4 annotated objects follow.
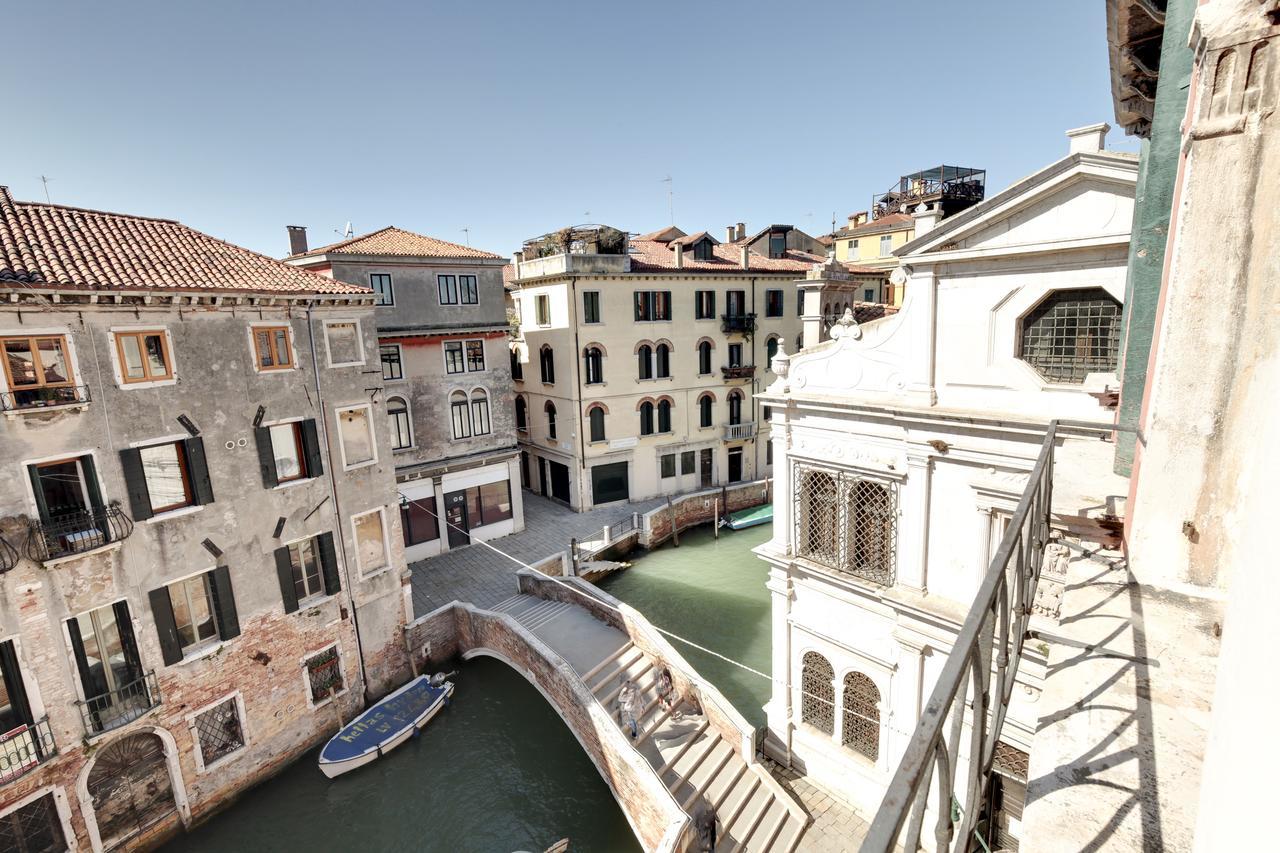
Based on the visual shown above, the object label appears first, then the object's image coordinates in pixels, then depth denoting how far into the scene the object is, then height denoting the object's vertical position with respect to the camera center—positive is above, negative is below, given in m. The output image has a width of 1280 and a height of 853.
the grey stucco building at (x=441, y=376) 19.73 -1.81
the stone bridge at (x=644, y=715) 11.98 -9.02
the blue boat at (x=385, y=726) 13.93 -9.60
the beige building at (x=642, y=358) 24.84 -1.92
